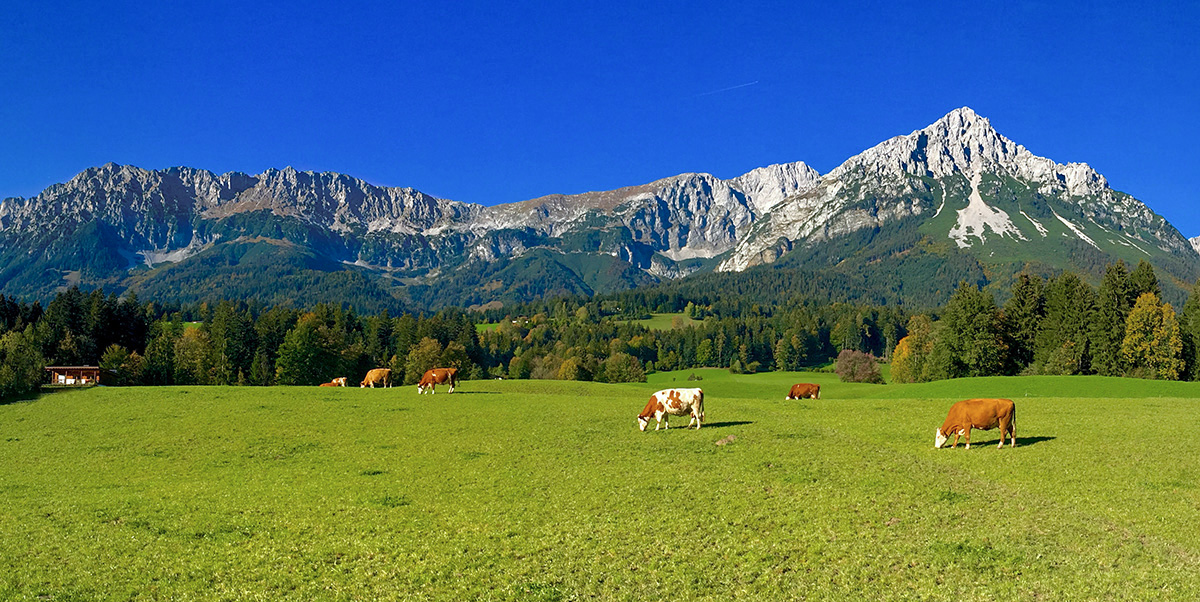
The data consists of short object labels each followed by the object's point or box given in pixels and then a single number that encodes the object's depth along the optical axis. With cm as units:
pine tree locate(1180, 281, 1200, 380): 8534
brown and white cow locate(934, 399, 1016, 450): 2916
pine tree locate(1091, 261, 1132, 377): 8850
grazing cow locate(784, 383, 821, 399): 6356
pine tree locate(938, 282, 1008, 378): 9362
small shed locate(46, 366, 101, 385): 8378
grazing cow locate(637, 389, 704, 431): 3509
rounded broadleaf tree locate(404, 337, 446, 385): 12825
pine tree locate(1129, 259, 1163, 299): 9250
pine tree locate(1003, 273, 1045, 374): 9838
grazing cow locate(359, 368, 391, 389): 6284
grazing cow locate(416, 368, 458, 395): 5431
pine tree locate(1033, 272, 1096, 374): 9056
